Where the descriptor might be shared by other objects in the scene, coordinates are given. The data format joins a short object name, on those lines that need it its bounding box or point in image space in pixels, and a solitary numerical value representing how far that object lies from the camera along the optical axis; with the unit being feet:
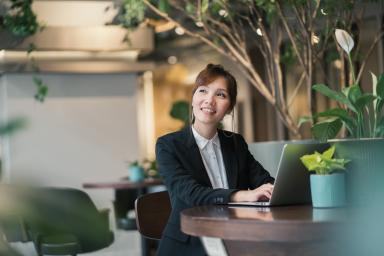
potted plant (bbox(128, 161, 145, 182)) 24.70
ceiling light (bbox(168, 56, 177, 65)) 54.05
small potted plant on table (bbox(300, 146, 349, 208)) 7.16
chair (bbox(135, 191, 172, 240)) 9.70
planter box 7.73
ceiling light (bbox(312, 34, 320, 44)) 17.16
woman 8.06
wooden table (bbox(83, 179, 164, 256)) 23.59
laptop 7.16
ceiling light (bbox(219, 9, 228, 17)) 18.09
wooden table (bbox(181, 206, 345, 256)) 5.95
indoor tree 16.67
